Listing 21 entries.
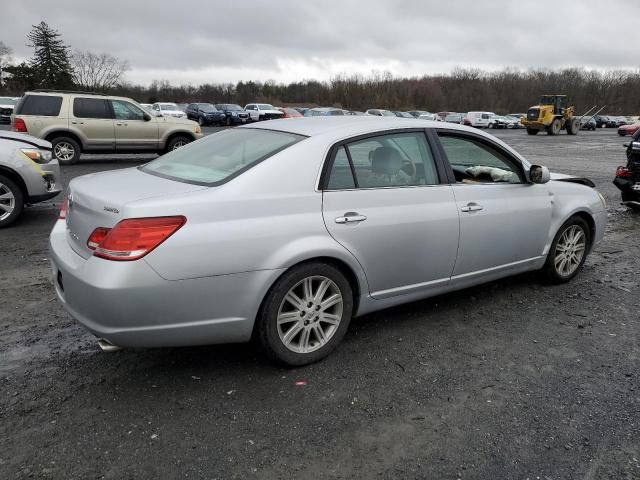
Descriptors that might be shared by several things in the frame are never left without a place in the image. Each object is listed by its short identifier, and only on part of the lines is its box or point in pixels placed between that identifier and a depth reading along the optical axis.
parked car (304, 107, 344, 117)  33.62
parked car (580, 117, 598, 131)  51.25
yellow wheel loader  37.66
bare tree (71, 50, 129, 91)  75.81
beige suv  12.96
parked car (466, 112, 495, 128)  49.22
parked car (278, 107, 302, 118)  36.86
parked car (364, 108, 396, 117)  40.90
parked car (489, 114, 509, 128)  51.19
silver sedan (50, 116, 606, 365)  2.76
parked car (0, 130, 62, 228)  6.70
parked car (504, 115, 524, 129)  53.18
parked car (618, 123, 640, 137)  38.56
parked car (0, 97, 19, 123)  30.17
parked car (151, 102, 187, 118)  35.08
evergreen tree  70.88
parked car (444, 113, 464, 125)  48.36
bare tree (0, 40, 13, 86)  73.94
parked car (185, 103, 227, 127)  37.75
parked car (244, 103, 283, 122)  39.75
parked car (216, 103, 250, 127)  39.04
